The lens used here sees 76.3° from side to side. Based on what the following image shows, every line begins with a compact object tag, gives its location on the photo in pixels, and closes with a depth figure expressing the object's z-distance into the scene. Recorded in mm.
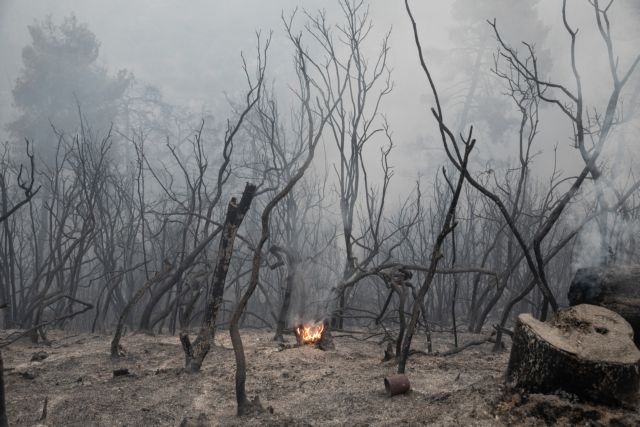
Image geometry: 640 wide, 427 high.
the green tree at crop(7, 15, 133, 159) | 22234
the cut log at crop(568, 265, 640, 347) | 3645
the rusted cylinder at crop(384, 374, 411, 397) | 3338
